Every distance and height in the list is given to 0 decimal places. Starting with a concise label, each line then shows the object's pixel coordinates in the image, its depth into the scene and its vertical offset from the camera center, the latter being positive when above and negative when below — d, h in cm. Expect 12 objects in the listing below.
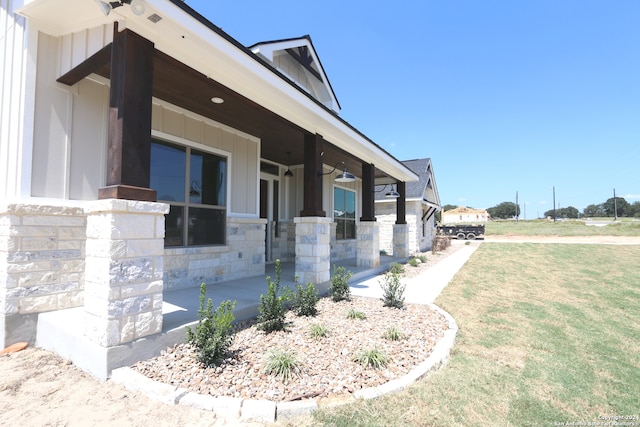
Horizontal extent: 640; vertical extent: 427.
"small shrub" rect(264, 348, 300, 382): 276 -130
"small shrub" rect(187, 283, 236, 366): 287 -108
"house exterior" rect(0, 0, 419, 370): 293 +96
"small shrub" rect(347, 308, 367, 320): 451 -133
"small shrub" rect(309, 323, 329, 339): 369 -130
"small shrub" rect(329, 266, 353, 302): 549 -114
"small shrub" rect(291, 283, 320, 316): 457 -116
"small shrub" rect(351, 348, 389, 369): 300 -133
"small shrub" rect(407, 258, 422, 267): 1013 -126
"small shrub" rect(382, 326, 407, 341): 370 -134
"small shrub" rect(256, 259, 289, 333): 382 -112
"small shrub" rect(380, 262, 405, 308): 513 -123
